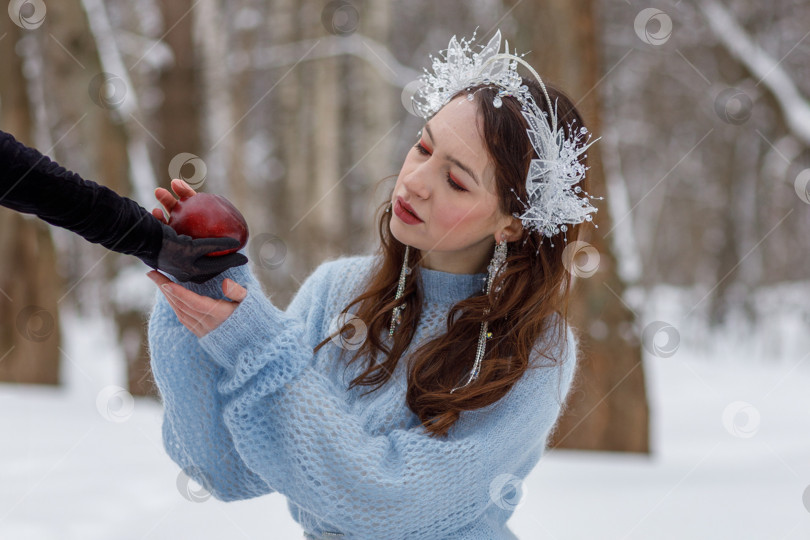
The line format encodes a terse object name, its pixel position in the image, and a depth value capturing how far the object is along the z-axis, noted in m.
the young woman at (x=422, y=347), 1.82
